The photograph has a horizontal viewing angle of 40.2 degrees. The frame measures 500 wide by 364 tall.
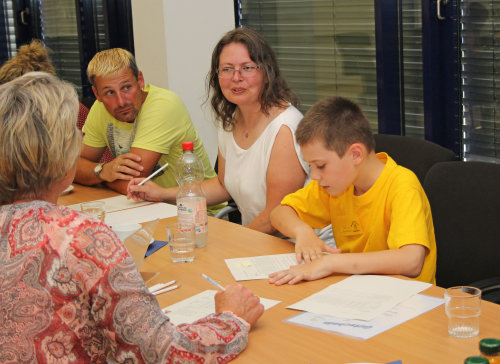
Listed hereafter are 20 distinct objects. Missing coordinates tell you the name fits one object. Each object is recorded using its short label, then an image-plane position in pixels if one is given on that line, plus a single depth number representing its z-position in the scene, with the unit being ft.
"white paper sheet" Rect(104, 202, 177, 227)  8.87
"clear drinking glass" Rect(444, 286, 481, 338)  5.08
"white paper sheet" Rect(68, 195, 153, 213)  9.70
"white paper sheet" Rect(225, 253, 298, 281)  6.61
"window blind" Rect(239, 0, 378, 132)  12.20
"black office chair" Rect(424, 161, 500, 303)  7.28
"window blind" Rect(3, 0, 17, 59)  23.25
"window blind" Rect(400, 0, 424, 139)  11.34
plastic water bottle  7.58
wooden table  4.86
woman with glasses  8.99
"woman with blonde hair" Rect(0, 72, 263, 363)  4.33
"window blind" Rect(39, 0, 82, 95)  20.85
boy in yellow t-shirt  6.42
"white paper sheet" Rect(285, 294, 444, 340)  5.24
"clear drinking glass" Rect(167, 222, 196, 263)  7.19
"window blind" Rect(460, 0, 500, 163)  10.44
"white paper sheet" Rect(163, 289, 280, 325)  5.70
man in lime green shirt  10.68
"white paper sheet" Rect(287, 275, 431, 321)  5.57
